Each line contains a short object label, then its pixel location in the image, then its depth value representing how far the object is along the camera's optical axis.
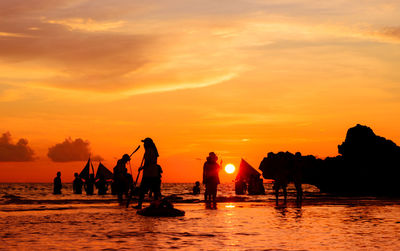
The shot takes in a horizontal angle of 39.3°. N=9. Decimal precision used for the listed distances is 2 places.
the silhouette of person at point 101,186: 53.50
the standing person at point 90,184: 57.47
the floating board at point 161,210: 16.97
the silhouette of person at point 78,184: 58.75
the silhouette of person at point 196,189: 50.83
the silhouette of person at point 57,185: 53.19
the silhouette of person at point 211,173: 23.50
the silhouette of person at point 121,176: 25.23
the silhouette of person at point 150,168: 19.19
